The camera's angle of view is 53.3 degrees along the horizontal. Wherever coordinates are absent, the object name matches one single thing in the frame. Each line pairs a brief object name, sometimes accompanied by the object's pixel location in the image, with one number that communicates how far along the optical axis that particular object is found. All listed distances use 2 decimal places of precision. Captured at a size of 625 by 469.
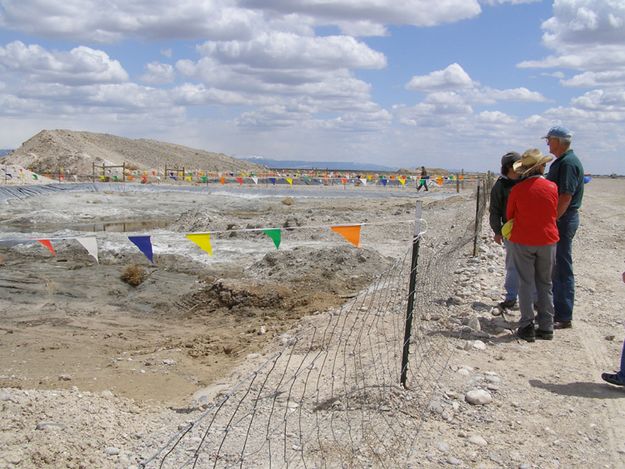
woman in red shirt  6.52
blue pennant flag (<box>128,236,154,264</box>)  8.19
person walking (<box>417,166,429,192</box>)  40.64
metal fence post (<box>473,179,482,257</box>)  11.74
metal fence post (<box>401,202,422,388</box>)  5.39
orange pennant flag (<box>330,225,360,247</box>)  8.73
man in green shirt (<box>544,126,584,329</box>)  6.75
